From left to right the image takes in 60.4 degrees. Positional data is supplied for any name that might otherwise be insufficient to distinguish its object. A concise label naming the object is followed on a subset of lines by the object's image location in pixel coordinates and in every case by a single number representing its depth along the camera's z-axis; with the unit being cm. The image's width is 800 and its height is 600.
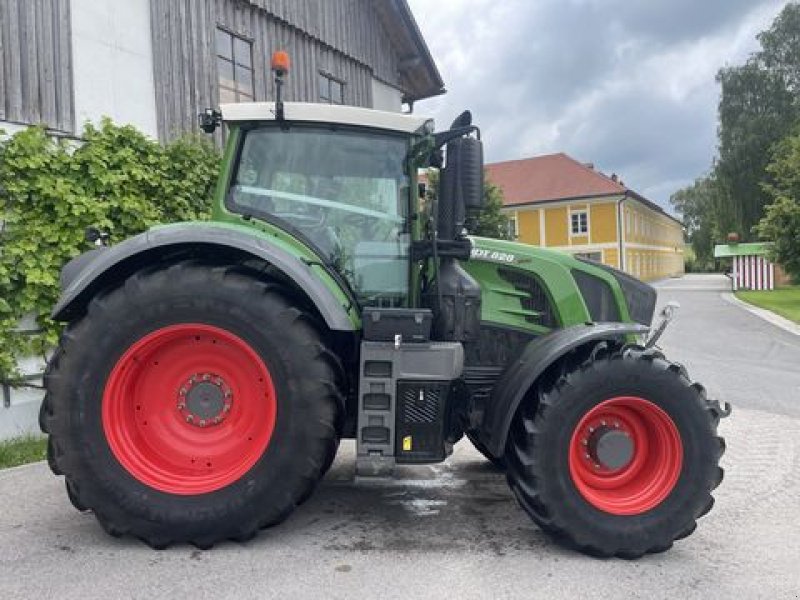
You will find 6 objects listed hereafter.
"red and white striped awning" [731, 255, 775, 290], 3238
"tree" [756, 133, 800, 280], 1988
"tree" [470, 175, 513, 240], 2162
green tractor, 351
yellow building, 4431
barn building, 657
